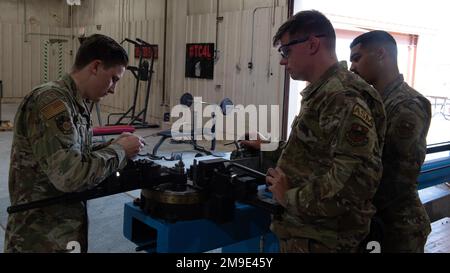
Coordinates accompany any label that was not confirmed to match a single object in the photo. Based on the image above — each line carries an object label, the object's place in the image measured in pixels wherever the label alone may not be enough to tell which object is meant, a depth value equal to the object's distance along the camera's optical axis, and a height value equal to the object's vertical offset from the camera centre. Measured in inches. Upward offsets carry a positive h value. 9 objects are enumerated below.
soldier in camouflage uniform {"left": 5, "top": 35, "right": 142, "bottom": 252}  56.9 -9.6
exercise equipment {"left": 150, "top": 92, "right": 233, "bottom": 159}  237.9 -24.6
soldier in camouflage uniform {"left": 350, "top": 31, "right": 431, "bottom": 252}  73.1 -8.4
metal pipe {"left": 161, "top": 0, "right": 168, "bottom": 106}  356.8 +15.2
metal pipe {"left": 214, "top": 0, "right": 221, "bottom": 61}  307.3 +36.3
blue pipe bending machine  66.8 -19.6
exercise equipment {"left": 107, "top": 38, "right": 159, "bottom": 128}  349.4 +2.9
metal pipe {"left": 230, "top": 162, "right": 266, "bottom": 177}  68.1 -12.8
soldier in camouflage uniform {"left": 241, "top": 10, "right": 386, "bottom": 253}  52.5 -7.5
